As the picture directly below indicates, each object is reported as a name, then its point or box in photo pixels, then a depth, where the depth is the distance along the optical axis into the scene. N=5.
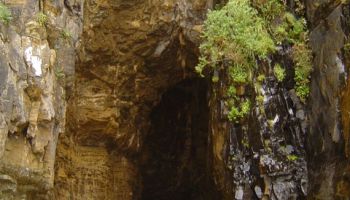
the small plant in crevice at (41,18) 9.28
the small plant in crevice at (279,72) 9.93
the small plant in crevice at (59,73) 9.60
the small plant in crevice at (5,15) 8.46
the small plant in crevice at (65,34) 10.01
